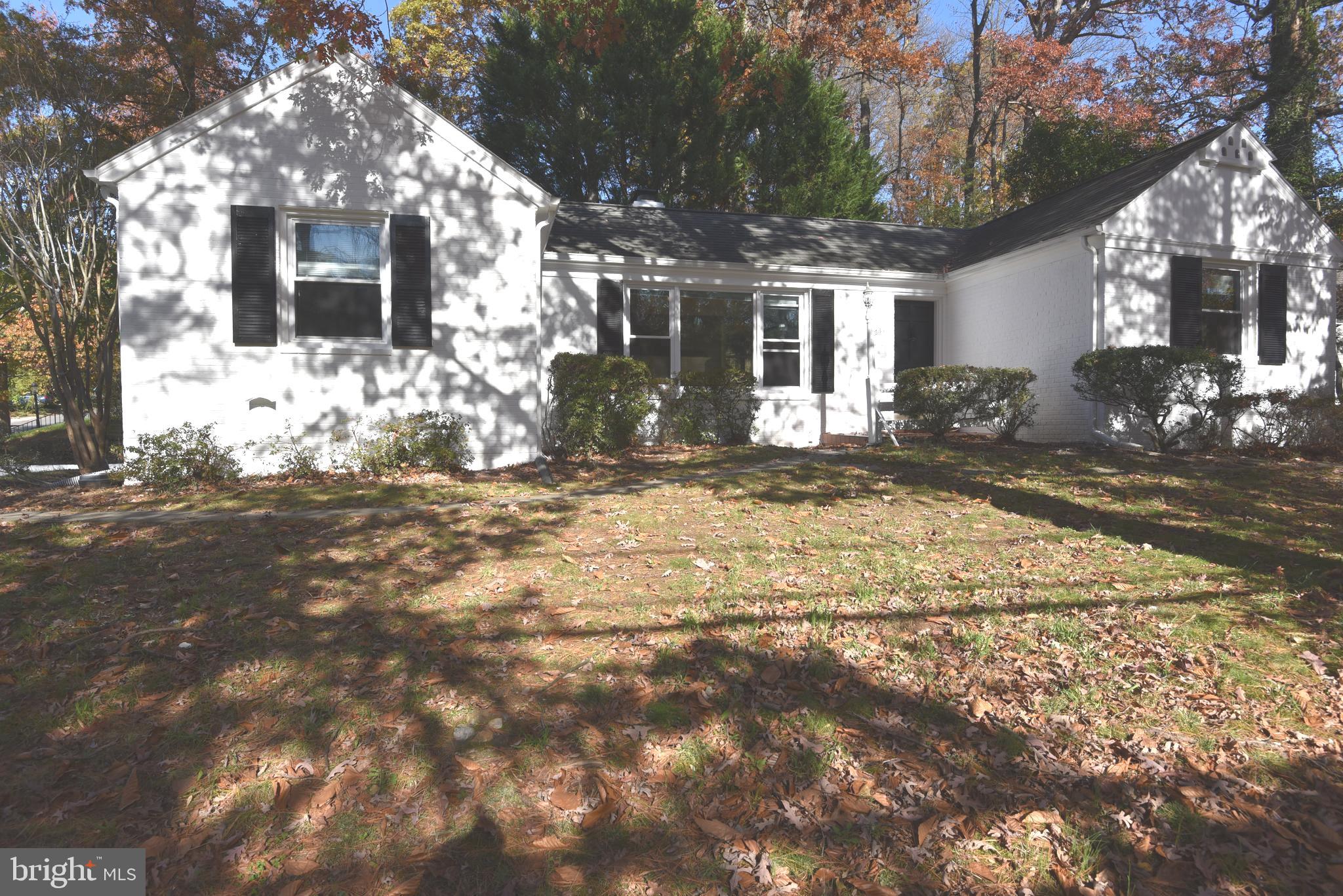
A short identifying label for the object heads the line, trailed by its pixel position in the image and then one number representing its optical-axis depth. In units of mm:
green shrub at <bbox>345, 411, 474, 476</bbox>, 9562
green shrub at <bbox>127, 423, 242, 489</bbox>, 8773
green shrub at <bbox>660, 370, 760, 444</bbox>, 12094
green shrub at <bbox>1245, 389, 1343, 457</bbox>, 11086
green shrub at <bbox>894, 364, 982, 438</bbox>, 11758
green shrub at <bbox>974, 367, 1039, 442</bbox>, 11930
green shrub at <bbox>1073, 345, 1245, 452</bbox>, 10969
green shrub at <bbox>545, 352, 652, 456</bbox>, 10898
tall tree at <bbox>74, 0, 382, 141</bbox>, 13312
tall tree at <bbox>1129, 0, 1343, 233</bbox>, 18047
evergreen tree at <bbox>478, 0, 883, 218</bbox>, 21641
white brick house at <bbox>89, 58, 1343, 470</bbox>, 9375
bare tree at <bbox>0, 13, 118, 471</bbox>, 11188
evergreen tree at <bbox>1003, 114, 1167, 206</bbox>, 18766
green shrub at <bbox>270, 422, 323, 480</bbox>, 9484
